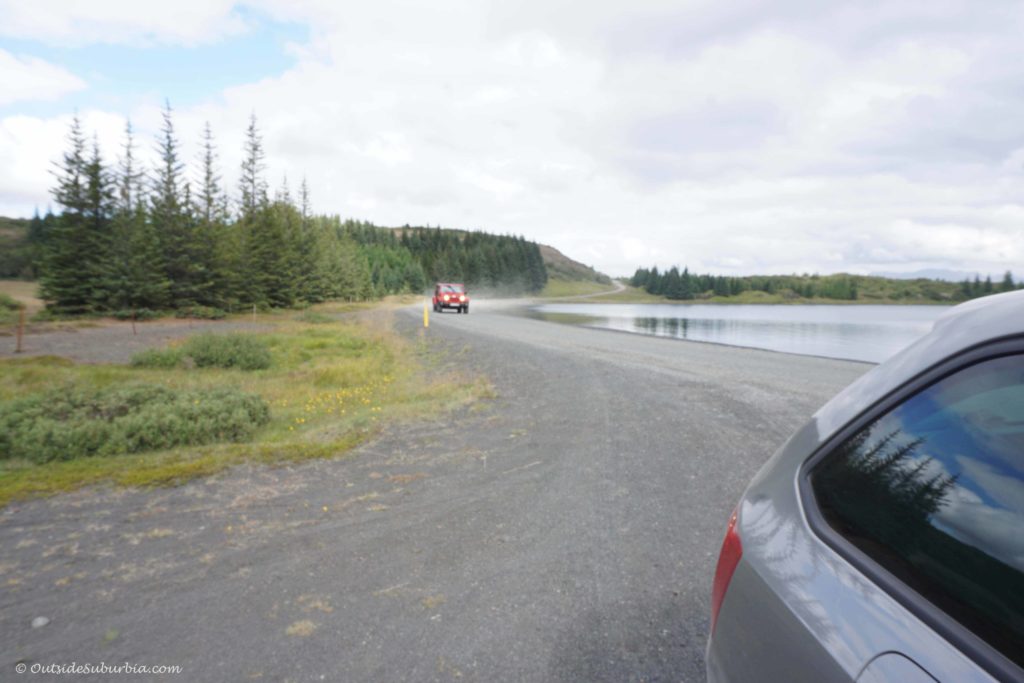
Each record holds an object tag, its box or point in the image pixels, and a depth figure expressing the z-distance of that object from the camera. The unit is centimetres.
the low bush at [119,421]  589
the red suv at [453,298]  4662
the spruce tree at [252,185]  5221
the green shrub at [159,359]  1430
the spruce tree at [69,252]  3275
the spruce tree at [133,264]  3441
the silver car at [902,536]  102
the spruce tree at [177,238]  3859
